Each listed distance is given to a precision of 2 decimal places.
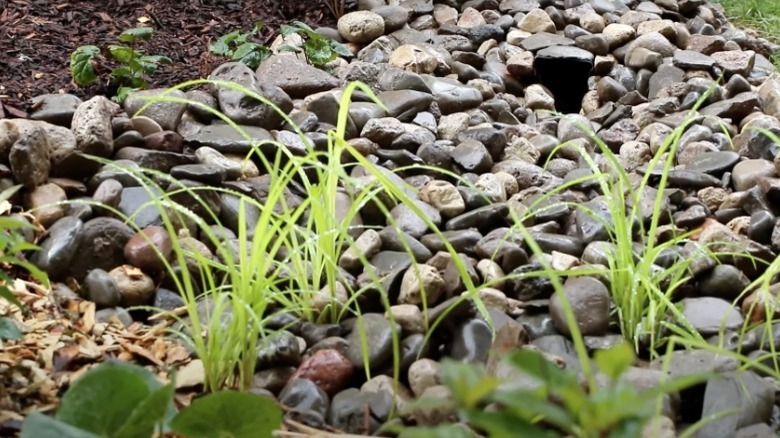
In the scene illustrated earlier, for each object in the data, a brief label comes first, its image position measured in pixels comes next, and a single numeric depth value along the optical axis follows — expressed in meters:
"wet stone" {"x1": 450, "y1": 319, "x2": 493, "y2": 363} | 1.94
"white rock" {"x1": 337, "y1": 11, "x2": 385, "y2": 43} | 3.96
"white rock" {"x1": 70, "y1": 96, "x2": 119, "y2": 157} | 2.59
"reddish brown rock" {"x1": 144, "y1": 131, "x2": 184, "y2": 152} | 2.73
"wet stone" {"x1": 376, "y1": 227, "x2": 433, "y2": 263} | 2.35
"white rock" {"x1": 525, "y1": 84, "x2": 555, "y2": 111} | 3.74
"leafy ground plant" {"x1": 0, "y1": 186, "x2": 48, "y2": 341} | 1.54
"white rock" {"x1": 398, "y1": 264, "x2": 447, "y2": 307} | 2.14
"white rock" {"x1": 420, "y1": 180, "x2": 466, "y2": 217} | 2.66
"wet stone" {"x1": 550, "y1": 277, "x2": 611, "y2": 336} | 2.04
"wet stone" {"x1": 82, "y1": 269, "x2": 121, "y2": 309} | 2.14
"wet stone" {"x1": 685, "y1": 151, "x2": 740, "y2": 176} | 2.87
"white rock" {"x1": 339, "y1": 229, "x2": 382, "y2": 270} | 2.31
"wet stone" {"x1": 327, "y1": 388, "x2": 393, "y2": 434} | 1.71
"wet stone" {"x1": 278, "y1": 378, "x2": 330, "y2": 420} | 1.75
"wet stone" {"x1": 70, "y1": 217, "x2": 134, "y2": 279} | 2.25
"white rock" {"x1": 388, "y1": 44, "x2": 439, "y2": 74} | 3.66
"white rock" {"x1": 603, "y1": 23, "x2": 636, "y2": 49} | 4.16
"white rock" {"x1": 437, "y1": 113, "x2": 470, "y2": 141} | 3.25
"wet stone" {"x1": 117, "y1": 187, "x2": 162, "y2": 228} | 2.39
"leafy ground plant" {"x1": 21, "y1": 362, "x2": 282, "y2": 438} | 1.20
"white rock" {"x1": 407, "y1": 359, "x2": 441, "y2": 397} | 1.84
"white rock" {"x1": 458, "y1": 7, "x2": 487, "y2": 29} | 4.28
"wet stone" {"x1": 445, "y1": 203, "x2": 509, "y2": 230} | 2.57
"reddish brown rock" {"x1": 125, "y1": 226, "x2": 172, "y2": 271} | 2.24
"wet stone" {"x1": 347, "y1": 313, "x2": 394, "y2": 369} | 1.94
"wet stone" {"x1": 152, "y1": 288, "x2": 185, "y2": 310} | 2.19
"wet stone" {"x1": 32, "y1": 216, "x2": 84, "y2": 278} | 2.19
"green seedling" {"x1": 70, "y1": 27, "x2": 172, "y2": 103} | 3.04
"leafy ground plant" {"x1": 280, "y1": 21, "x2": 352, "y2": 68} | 3.55
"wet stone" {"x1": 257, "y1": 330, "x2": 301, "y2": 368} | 1.86
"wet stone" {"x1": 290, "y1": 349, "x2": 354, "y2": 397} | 1.85
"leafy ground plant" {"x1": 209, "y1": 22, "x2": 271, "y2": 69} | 3.48
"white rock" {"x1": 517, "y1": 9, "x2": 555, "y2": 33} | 4.26
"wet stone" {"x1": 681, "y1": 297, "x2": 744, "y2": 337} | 2.08
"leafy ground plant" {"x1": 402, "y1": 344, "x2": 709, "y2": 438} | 0.88
